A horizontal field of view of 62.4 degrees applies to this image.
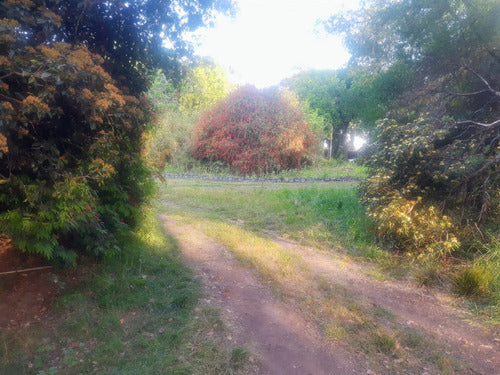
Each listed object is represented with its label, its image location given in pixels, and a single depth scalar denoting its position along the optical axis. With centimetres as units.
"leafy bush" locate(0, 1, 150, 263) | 365
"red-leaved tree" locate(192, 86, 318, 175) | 1831
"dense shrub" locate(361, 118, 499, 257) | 679
